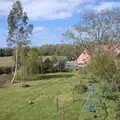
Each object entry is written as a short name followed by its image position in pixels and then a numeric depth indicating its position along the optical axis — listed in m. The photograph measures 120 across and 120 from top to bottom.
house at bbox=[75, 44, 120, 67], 13.66
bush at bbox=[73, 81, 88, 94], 11.32
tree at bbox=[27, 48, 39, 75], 20.30
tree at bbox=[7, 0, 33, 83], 18.80
